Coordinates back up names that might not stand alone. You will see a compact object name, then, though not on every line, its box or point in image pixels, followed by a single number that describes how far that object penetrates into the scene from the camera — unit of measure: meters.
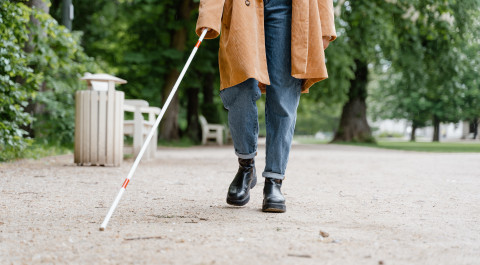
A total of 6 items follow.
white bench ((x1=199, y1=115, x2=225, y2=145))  18.31
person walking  3.08
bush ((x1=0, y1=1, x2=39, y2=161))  5.61
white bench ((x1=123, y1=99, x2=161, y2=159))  7.61
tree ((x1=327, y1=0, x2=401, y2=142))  12.16
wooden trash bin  6.42
